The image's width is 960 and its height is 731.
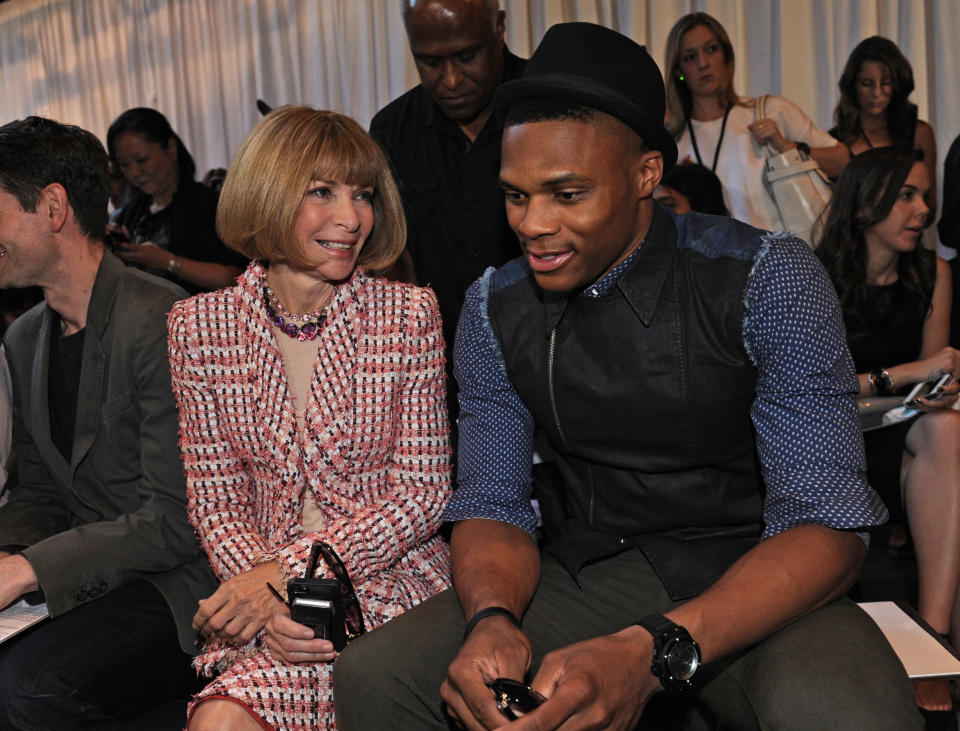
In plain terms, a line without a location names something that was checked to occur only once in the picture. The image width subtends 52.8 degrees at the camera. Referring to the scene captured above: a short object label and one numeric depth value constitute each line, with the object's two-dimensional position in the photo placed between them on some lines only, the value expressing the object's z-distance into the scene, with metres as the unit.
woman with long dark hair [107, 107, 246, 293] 4.66
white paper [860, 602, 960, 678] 1.90
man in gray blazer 2.18
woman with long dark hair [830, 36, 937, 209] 4.80
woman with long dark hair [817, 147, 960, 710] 3.33
